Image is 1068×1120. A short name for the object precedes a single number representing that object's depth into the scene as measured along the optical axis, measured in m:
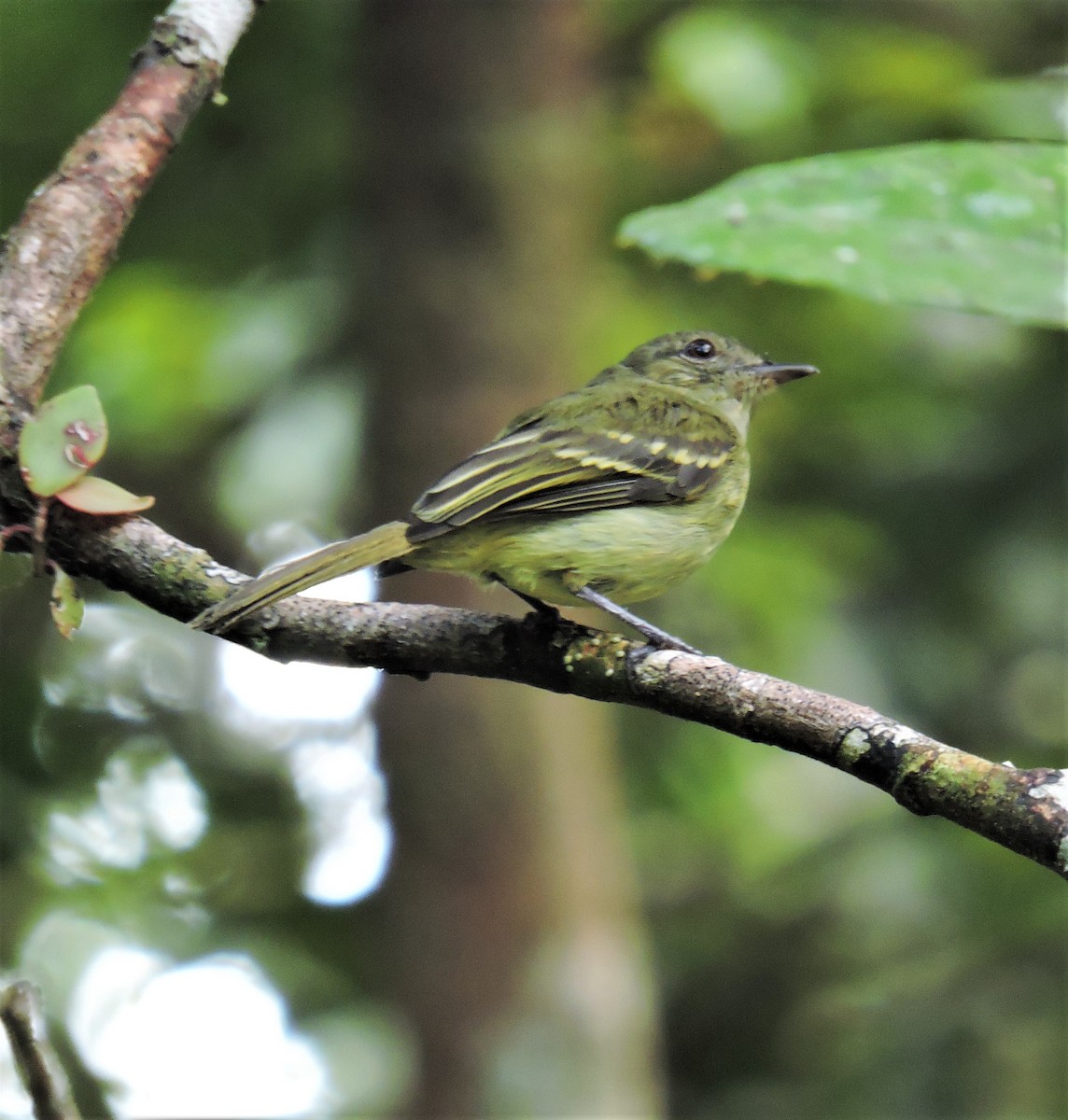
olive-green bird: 6.91
